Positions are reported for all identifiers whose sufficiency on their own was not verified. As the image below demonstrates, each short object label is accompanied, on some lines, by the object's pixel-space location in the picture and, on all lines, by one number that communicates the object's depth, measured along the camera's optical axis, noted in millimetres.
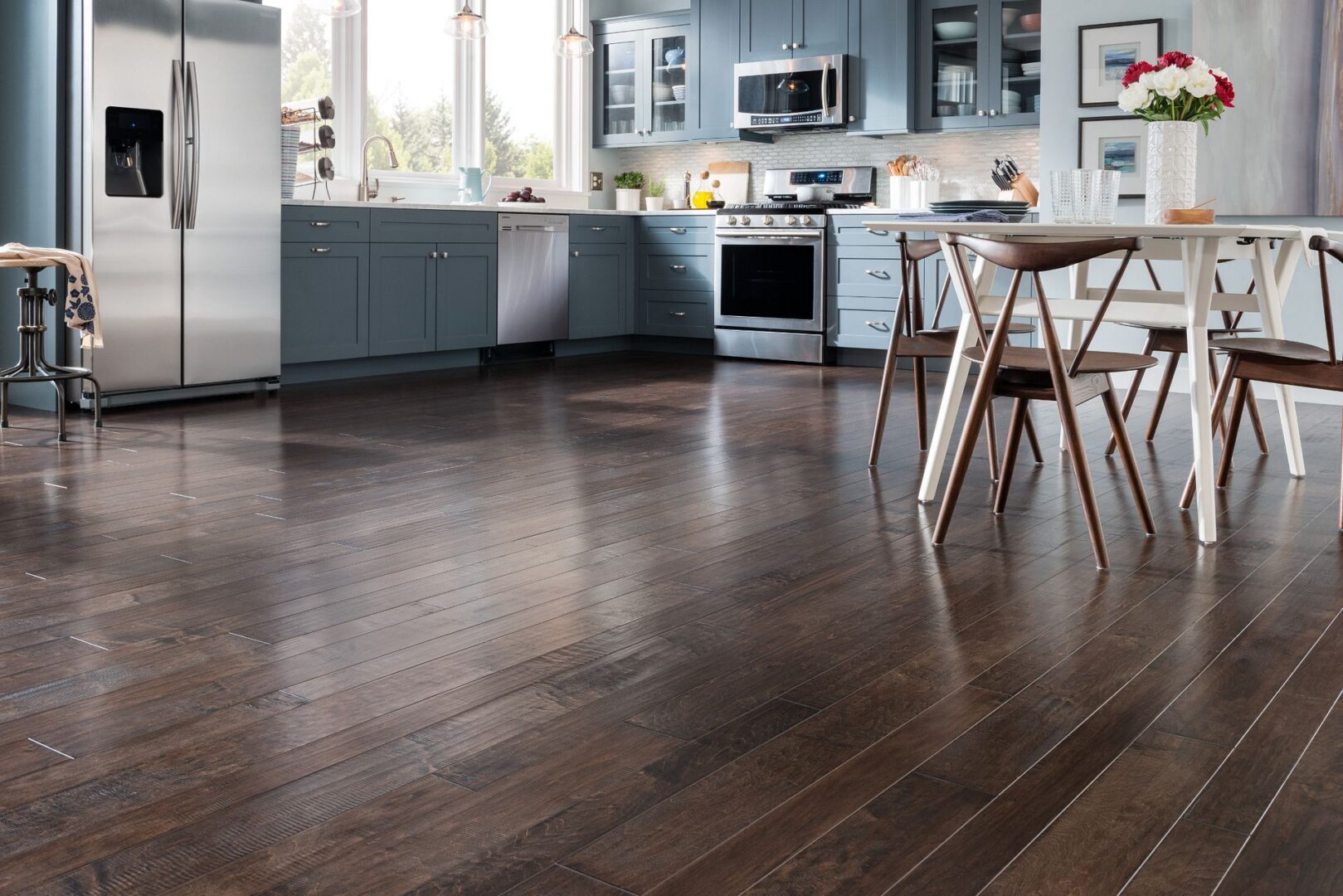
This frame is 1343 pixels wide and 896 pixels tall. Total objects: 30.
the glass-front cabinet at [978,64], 6828
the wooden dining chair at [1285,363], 3197
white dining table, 3078
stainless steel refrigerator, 4949
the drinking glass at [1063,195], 3570
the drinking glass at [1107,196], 3537
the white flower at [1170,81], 3453
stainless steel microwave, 7383
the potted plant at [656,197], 8312
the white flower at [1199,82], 3441
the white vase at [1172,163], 3541
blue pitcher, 7363
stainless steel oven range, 7219
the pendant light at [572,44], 7234
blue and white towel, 4629
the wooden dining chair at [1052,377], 2883
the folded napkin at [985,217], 5582
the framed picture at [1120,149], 6094
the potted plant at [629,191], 8484
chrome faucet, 6695
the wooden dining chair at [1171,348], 4082
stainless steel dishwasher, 7199
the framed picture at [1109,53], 6031
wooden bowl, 3418
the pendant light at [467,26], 6391
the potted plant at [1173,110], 3465
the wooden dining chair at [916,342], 4008
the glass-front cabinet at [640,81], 8172
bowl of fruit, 7633
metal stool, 4527
